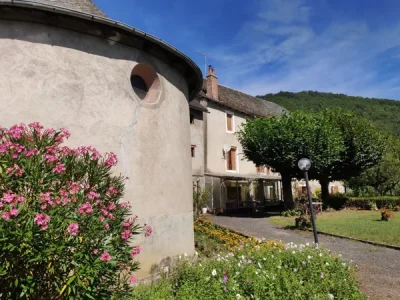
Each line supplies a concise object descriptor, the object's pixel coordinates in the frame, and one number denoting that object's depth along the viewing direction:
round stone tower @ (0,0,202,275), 6.12
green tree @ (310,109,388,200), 26.06
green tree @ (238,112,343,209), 21.92
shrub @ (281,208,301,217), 22.70
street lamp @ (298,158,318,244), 10.93
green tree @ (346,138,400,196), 35.03
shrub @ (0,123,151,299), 3.09
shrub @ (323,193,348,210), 29.92
